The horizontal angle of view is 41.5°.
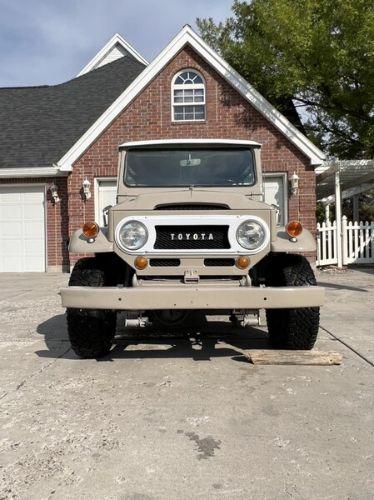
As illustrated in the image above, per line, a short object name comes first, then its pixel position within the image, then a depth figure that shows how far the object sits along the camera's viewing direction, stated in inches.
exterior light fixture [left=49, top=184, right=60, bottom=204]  523.5
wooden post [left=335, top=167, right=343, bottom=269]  524.2
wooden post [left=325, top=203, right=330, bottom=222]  799.1
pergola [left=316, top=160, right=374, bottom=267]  510.3
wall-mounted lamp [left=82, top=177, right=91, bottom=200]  500.2
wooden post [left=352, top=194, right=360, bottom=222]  747.3
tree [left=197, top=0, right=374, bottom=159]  462.6
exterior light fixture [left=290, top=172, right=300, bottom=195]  485.7
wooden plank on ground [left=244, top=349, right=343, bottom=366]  176.1
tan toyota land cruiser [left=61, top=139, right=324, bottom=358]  157.9
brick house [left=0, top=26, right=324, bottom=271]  494.0
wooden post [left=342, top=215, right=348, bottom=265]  547.2
